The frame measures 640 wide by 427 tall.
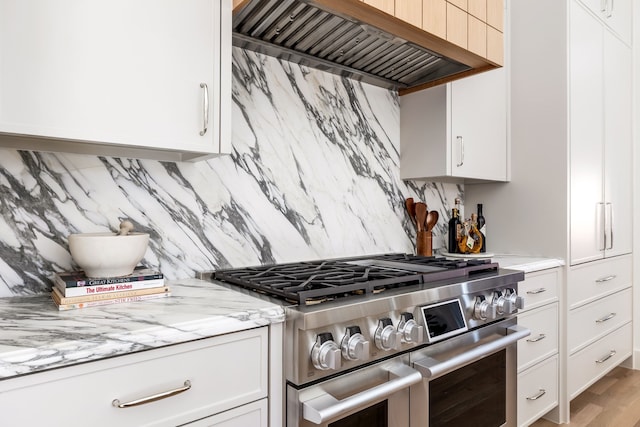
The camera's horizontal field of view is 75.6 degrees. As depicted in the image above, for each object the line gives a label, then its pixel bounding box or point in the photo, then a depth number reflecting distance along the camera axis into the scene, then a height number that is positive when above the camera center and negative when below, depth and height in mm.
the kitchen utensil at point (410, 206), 2348 +63
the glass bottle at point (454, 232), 2391 -86
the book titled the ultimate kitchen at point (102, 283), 1046 -181
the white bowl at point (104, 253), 1108 -103
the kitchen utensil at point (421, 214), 2299 +17
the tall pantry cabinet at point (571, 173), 2246 +260
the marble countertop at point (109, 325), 753 -238
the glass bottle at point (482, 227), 2464 -60
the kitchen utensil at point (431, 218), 2305 -5
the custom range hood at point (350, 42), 1405 +707
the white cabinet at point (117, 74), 972 +376
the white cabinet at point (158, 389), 760 -360
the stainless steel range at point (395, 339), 1059 -367
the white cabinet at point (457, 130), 2146 +475
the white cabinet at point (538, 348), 1965 -650
